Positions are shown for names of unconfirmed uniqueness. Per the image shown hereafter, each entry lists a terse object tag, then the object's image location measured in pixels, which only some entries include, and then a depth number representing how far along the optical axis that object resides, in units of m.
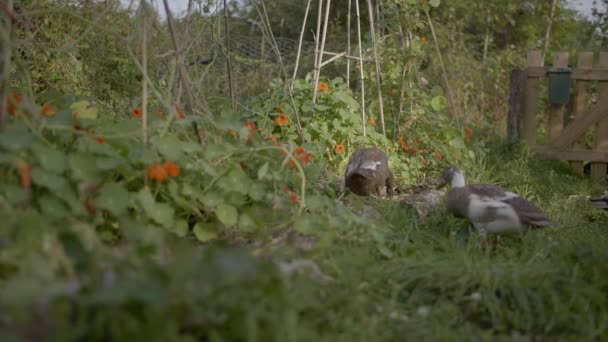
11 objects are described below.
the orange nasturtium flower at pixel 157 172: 2.47
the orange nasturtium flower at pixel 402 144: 4.93
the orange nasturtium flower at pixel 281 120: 4.21
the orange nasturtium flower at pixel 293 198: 2.95
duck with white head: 3.11
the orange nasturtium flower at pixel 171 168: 2.54
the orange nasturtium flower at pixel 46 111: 2.69
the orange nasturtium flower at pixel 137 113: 3.04
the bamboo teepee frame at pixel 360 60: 4.73
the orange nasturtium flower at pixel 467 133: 5.34
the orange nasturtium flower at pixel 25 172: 2.11
